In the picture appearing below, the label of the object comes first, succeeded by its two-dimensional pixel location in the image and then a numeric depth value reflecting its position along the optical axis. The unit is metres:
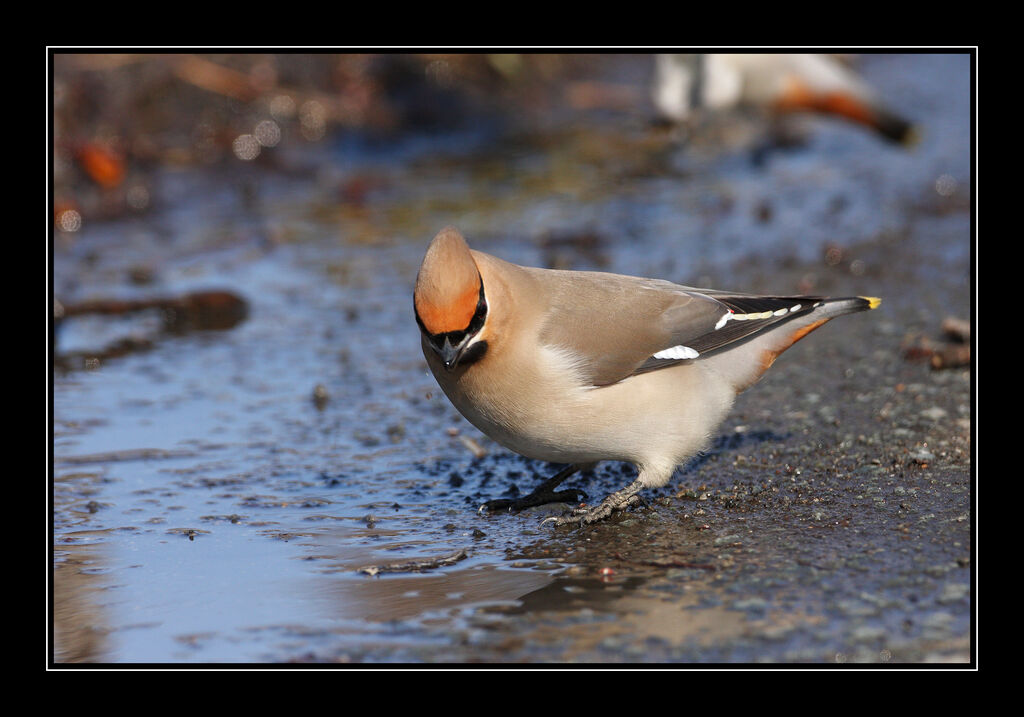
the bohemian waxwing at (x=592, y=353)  8.37
